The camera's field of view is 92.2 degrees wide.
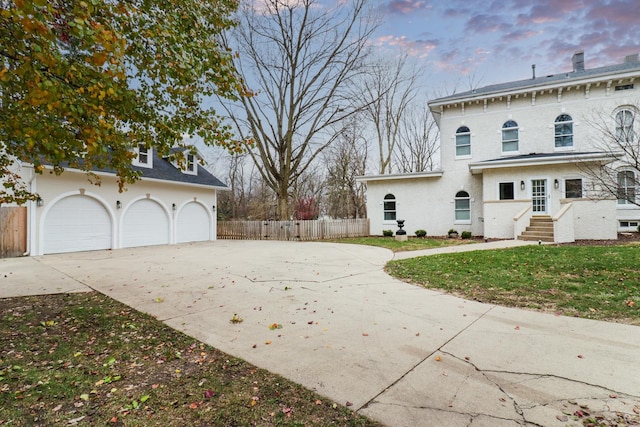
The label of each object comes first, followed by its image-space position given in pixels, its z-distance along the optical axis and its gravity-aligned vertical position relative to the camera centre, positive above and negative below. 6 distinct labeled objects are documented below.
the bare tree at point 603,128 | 13.02 +4.31
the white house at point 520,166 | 13.86 +2.55
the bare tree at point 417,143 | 28.97 +7.38
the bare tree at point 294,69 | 17.91 +9.44
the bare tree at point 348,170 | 28.75 +4.79
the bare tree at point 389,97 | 25.92 +10.74
